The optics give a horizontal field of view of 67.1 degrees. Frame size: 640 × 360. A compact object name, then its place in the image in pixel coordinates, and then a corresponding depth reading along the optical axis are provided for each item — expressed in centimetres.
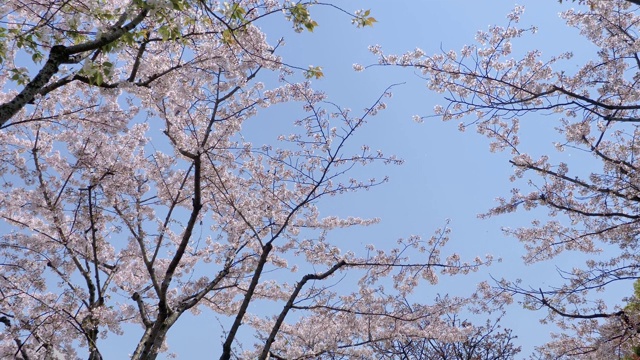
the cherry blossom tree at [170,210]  629
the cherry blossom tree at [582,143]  654
